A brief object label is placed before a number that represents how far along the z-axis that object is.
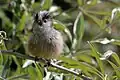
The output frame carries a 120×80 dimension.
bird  4.74
